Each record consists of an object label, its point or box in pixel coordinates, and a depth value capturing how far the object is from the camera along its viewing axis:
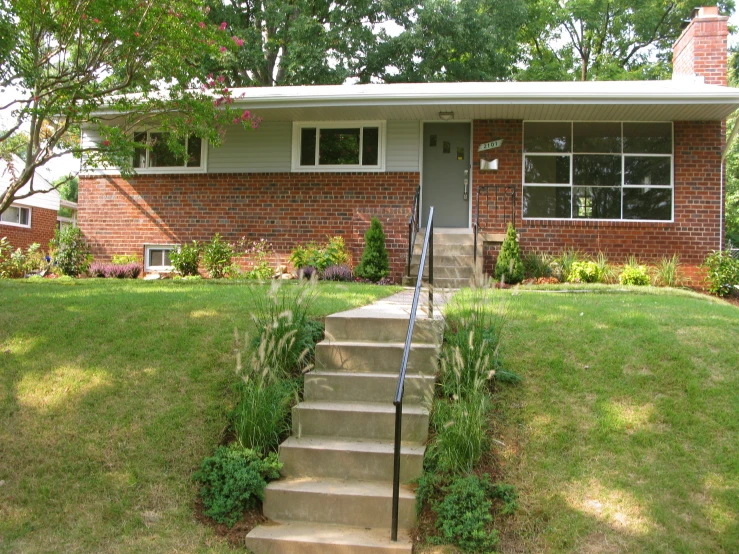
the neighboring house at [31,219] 23.53
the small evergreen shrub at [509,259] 11.31
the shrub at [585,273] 11.78
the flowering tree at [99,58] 7.29
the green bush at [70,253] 13.67
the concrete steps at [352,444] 4.08
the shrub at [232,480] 4.22
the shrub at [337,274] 11.95
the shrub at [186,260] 13.20
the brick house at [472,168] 12.11
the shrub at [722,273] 11.59
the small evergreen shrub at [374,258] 11.97
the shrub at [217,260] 13.12
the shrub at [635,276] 11.68
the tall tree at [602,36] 25.81
